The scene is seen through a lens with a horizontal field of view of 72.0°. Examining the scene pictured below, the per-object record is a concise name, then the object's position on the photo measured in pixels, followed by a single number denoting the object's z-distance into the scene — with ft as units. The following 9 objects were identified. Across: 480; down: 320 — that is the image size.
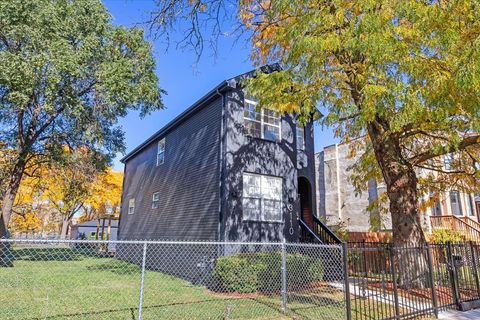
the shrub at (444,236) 55.72
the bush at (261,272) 33.37
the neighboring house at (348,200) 73.26
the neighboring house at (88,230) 113.39
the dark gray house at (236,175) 39.73
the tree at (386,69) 22.56
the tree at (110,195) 111.07
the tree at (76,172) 54.90
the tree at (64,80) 46.44
